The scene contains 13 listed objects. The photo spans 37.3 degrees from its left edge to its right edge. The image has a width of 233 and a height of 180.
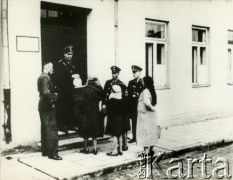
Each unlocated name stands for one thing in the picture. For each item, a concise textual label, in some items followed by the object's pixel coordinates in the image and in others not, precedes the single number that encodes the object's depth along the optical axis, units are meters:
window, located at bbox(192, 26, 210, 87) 9.52
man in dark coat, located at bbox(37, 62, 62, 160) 5.51
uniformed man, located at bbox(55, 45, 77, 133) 6.61
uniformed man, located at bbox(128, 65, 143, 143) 6.80
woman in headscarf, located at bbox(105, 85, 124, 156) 5.89
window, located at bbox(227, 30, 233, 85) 10.37
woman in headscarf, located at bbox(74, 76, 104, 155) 5.93
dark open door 6.62
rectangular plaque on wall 5.80
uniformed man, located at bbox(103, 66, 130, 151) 5.94
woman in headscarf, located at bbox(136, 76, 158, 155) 5.67
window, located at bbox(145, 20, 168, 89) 8.30
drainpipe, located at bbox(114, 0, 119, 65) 7.29
